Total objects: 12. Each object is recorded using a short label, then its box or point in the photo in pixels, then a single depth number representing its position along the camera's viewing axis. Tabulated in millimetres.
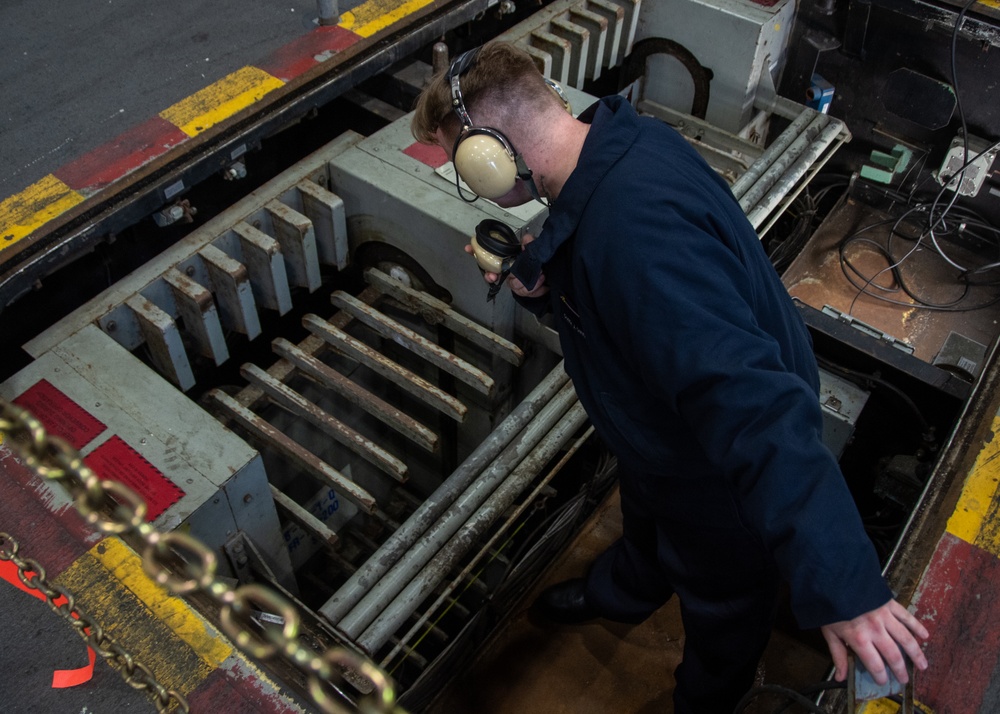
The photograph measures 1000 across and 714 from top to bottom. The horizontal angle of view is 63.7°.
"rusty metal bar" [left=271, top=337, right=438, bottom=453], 2162
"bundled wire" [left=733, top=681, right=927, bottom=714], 1376
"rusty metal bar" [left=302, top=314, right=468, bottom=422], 2213
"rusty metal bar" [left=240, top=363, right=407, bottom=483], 2086
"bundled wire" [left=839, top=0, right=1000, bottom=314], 2963
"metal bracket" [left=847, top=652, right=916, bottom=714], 1199
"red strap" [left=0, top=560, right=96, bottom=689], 1279
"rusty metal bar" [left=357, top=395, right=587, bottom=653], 1715
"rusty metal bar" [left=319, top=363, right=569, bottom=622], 1768
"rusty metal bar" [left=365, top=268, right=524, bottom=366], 2309
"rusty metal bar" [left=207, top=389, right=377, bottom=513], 2023
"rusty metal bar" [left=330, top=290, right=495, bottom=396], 2242
